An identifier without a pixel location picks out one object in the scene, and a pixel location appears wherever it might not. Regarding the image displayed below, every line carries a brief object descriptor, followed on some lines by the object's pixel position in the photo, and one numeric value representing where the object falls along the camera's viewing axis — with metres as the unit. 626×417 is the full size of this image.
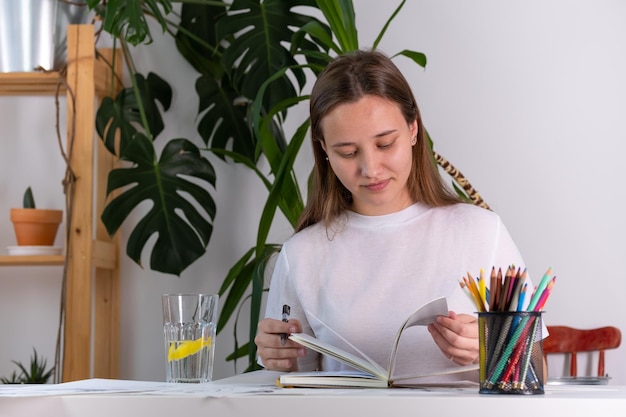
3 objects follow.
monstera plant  2.35
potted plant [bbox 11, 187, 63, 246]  2.71
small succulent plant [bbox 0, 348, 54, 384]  2.69
